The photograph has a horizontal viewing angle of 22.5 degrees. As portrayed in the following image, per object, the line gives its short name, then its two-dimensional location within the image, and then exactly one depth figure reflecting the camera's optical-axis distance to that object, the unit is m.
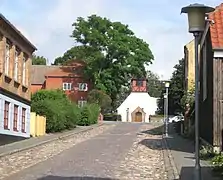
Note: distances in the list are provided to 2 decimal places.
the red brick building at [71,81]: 85.19
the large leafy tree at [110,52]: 76.19
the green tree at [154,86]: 125.54
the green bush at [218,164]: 15.32
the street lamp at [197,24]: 10.84
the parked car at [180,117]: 44.88
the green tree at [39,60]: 117.89
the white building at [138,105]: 92.44
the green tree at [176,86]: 62.58
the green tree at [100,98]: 72.81
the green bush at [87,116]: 56.47
